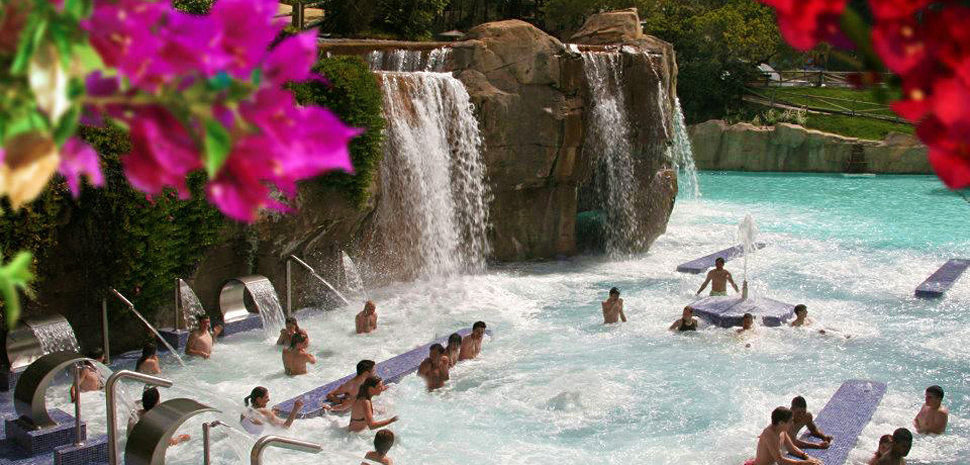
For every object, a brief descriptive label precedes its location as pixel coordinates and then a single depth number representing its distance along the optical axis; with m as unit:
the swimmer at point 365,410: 8.62
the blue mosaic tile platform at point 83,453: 7.37
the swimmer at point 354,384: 9.12
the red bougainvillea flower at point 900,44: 1.17
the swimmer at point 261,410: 7.62
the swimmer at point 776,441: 7.52
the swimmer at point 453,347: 10.77
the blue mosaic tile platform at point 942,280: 14.69
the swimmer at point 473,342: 11.16
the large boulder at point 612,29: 20.86
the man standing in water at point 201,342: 11.08
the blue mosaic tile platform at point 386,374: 9.12
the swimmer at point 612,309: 12.89
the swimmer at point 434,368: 10.05
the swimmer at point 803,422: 8.04
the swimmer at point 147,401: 7.50
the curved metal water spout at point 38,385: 7.14
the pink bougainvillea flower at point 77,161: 1.22
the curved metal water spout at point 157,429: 5.43
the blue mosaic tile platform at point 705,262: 17.06
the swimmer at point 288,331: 11.32
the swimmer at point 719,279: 14.67
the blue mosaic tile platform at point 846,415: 8.05
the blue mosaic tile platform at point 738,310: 12.76
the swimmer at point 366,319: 12.30
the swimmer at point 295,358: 10.45
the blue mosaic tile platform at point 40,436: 7.69
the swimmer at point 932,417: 8.69
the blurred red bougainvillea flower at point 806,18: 1.18
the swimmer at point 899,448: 7.26
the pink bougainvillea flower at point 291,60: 1.25
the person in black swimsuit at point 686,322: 12.52
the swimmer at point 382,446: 7.30
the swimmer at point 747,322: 12.19
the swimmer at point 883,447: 7.47
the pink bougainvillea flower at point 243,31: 1.22
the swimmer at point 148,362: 9.87
